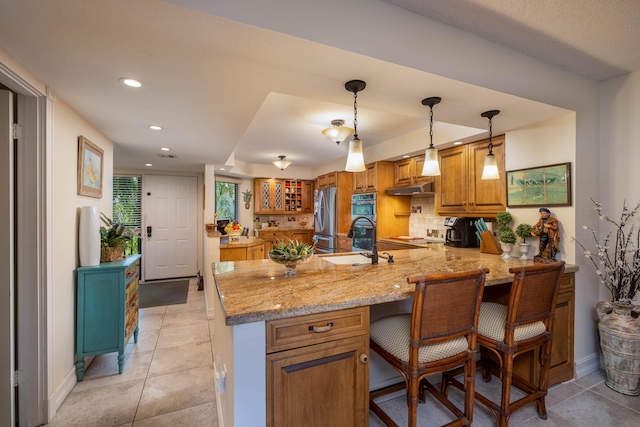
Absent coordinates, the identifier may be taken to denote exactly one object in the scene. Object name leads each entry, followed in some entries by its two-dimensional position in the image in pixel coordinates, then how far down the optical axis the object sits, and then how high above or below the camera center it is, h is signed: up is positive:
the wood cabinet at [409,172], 3.74 +0.60
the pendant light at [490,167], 2.18 +0.37
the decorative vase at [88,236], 2.21 -0.17
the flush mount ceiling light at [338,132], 2.89 +0.84
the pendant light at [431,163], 2.09 +0.38
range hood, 3.58 +0.33
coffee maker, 3.28 -0.22
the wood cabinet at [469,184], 2.76 +0.33
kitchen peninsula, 1.14 -0.50
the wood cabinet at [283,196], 6.05 +0.40
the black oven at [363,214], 4.26 -0.03
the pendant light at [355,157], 2.05 +0.41
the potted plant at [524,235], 2.38 -0.17
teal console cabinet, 2.20 -0.77
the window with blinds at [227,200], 5.93 +0.30
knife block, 2.78 -0.29
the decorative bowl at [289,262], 1.71 -0.29
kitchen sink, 2.26 -0.38
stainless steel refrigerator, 5.02 -0.11
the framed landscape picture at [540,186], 2.21 +0.24
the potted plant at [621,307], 2.02 -0.68
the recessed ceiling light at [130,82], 1.61 +0.76
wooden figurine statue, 2.22 -0.17
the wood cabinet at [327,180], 5.12 +0.66
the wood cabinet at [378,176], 4.18 +0.57
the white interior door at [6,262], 1.67 -0.28
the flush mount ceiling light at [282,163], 4.96 +0.90
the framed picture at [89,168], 2.22 +0.39
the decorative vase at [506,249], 2.50 -0.31
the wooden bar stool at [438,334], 1.32 -0.60
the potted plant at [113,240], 2.44 -0.23
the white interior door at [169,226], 5.27 -0.23
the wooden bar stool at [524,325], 1.58 -0.66
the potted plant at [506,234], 2.48 -0.17
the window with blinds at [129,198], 5.16 +0.29
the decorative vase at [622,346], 2.01 -0.95
